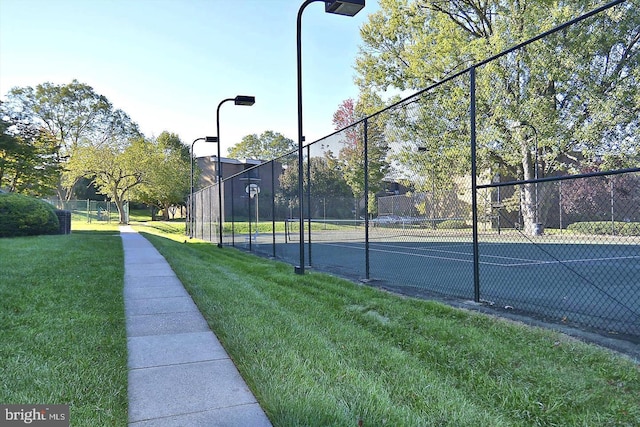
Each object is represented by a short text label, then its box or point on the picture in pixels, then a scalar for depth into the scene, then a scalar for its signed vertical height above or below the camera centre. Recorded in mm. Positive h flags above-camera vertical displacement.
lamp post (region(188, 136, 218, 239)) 19345 +174
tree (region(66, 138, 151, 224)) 35000 +4466
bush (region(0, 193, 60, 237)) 13148 +71
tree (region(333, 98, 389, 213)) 7919 +1205
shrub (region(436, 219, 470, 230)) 6117 -169
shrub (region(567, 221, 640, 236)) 6758 -280
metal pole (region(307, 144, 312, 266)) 8320 +815
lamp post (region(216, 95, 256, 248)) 11922 +3277
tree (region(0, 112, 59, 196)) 17047 +2672
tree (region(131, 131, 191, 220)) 36719 +3746
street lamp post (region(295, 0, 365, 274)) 6449 +3210
